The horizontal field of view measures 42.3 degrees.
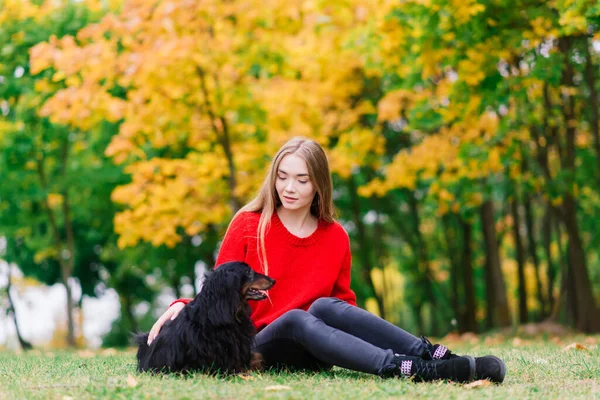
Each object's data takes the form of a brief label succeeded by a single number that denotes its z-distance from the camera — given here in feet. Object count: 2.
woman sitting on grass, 13.58
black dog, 13.50
